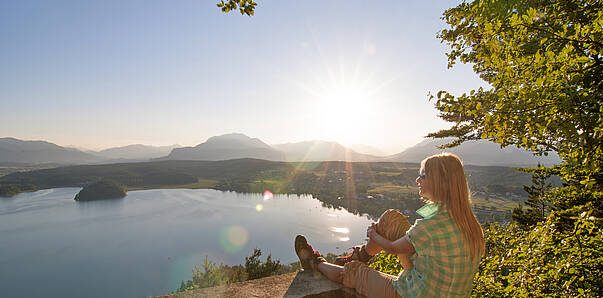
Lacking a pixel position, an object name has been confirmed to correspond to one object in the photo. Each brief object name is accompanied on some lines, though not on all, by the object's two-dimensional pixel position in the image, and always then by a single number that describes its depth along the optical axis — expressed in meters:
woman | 1.53
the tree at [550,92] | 1.70
